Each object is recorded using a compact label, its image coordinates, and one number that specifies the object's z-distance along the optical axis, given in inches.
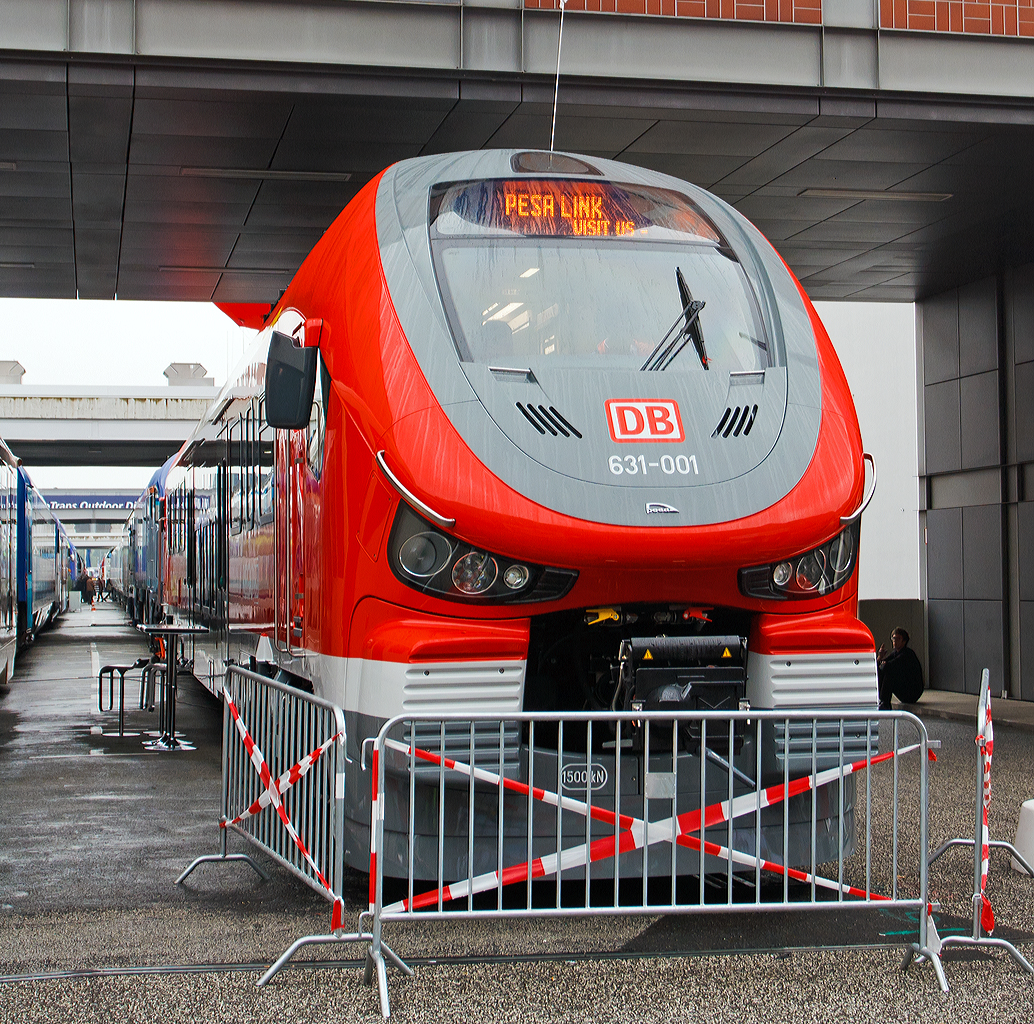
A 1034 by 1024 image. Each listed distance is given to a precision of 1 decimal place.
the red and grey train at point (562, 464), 215.8
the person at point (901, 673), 561.6
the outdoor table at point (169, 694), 490.0
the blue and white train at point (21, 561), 751.1
